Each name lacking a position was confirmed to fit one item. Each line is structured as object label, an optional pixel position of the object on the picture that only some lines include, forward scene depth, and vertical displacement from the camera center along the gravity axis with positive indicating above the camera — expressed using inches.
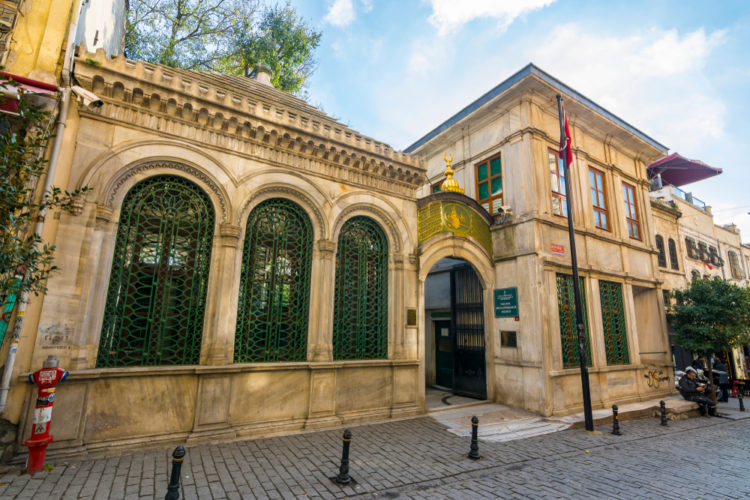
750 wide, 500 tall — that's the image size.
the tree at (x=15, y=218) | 172.1 +50.4
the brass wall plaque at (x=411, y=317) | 375.9 +10.0
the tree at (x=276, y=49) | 741.9 +582.7
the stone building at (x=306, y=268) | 250.8 +55.9
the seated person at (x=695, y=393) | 439.5 -76.1
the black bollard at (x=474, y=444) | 253.8 -82.3
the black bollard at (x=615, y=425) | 333.1 -87.9
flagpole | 339.6 +1.4
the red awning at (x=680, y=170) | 779.1 +361.8
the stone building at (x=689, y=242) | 691.0 +198.1
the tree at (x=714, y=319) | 484.4 +17.7
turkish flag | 391.9 +196.7
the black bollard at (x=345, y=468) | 204.5 -81.0
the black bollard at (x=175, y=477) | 147.2 -63.9
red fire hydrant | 198.1 -51.7
